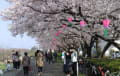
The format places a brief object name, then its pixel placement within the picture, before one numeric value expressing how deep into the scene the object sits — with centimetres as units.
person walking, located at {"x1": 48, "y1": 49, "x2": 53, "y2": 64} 1923
